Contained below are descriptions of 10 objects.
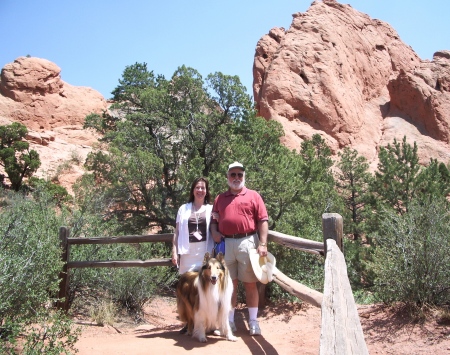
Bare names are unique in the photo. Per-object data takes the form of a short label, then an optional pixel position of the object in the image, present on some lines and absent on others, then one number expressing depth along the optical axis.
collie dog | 4.30
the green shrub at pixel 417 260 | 4.83
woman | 4.83
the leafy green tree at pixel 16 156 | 23.95
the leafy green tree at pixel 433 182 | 14.78
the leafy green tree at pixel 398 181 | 15.50
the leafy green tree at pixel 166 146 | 12.08
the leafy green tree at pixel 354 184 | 17.88
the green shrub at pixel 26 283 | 3.73
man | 4.73
